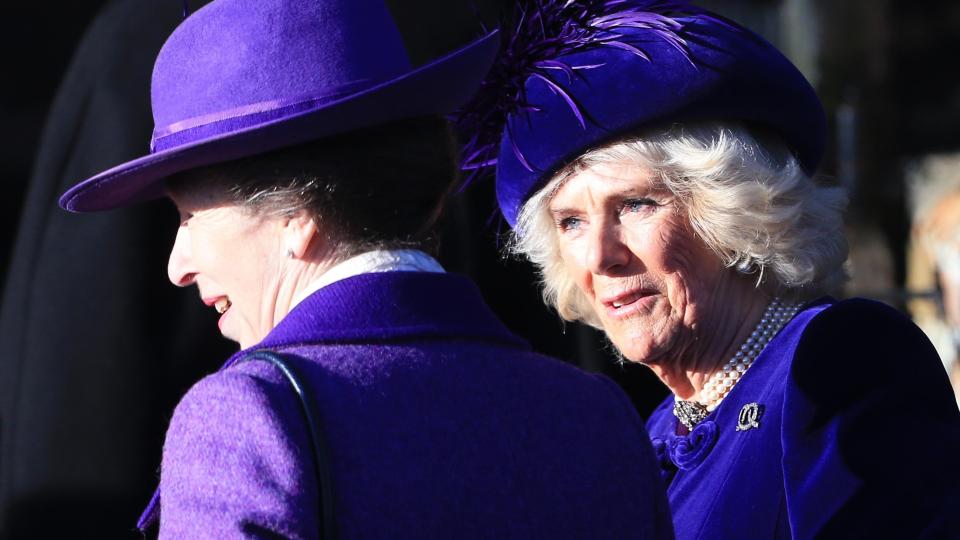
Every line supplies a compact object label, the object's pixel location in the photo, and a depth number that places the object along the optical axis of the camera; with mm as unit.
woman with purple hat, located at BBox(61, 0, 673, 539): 4516
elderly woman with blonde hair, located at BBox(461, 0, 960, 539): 4923
